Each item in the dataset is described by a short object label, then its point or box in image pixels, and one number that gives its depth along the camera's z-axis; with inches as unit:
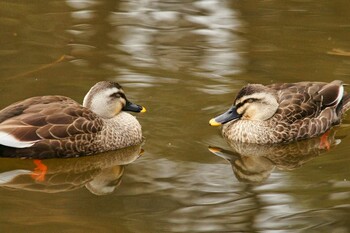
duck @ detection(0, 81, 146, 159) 401.1
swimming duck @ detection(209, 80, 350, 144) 434.6
